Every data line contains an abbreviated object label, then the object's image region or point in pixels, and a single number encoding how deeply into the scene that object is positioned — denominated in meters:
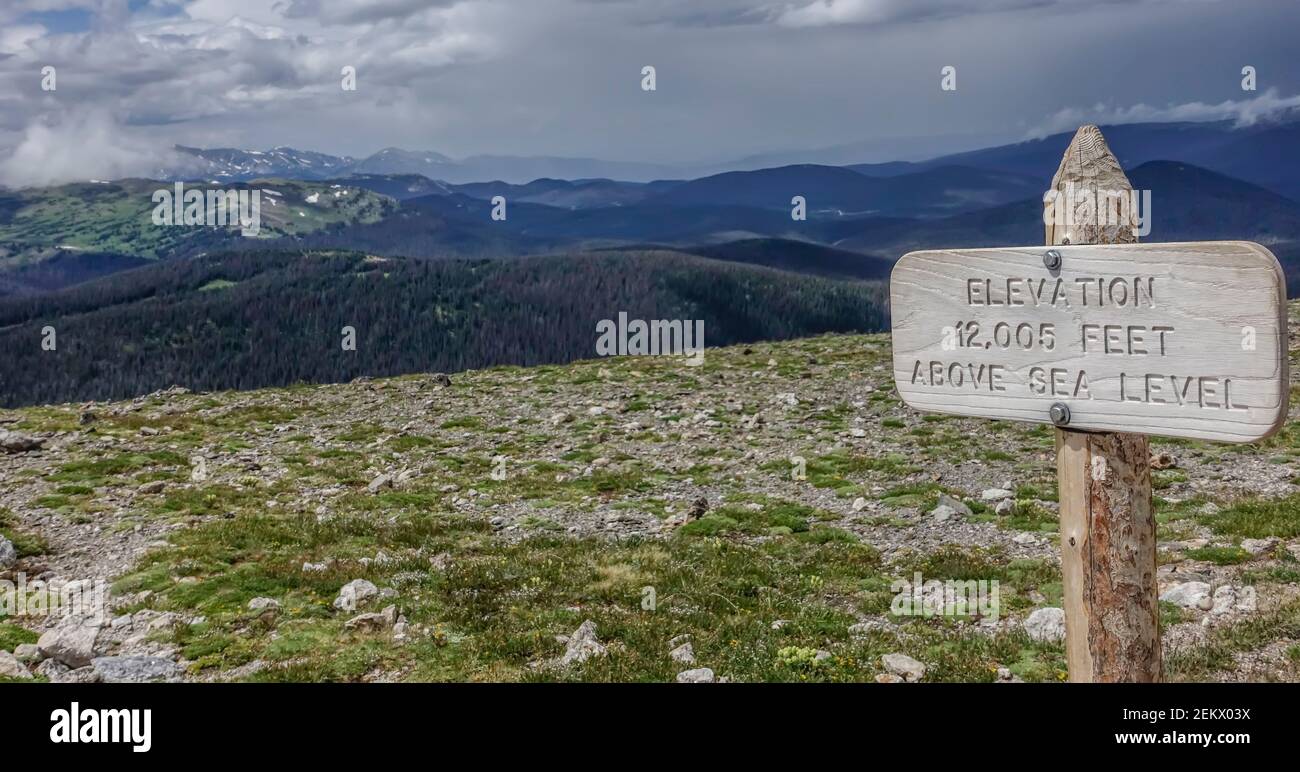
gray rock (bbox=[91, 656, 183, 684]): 10.73
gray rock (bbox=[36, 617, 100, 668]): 11.51
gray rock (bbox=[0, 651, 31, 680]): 10.73
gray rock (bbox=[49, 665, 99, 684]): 10.62
